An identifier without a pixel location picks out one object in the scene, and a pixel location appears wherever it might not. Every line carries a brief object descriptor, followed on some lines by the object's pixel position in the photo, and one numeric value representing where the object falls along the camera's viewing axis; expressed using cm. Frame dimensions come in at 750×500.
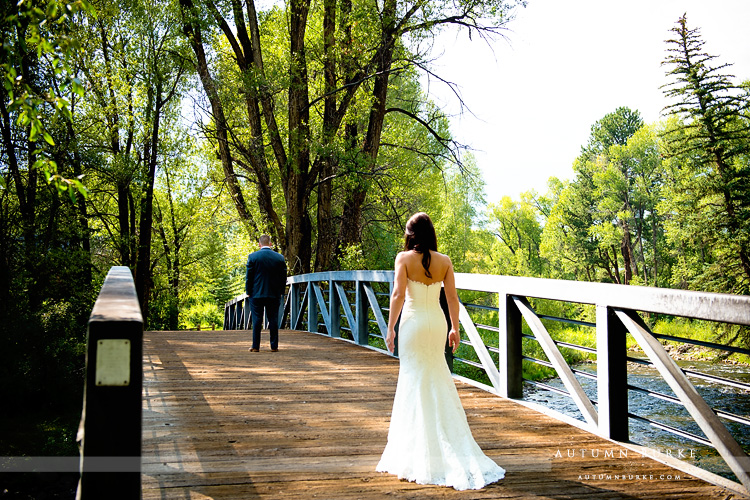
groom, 898
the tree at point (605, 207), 4994
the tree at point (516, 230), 5812
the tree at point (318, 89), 1411
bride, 352
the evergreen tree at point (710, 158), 2798
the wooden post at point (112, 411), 183
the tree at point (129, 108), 1859
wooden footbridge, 319
